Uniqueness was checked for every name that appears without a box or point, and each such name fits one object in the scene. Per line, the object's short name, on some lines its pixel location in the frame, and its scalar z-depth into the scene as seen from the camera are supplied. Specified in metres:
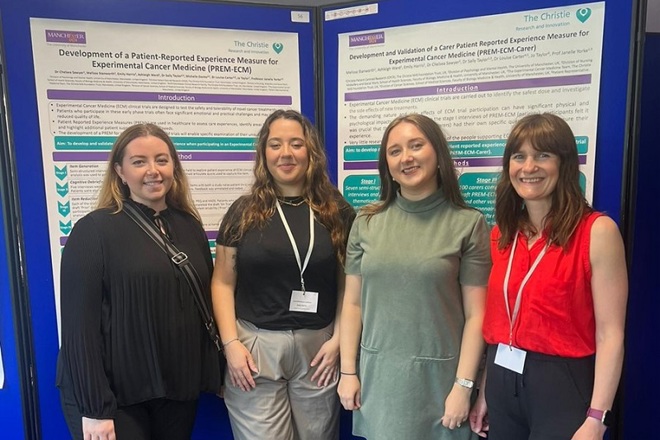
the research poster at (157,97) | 1.96
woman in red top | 1.29
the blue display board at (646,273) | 1.99
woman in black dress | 1.47
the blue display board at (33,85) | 1.91
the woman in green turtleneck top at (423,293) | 1.54
